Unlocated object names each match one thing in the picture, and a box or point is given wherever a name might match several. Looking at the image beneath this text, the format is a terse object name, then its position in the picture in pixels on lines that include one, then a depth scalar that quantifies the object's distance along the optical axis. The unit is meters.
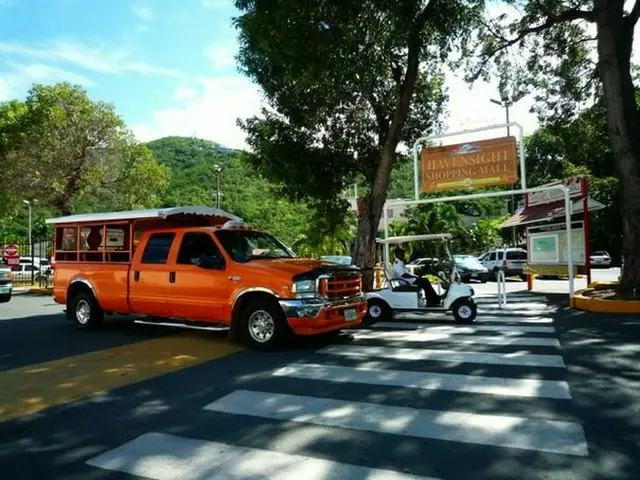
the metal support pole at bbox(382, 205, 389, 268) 13.28
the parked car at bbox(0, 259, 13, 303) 19.02
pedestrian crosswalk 4.06
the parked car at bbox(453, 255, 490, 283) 28.72
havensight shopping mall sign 13.71
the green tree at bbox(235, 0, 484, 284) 11.72
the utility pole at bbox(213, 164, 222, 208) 28.11
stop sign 24.38
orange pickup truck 8.49
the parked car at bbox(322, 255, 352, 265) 26.67
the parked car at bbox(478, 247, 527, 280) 30.08
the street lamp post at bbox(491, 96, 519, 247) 14.86
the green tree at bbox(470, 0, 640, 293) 13.80
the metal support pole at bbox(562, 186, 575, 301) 13.70
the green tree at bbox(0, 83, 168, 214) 26.20
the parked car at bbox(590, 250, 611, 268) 40.38
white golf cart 11.35
